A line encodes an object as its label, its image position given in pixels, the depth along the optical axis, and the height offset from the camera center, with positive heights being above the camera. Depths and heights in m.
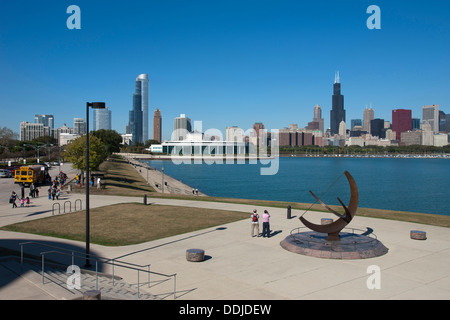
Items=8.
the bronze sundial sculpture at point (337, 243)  15.05 -4.21
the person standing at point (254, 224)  18.12 -3.83
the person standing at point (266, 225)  18.14 -3.86
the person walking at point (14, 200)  26.61 -3.85
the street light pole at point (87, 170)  13.31 -0.82
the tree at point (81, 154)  40.31 -0.69
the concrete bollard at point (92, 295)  8.75 -3.57
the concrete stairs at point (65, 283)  10.20 -4.16
